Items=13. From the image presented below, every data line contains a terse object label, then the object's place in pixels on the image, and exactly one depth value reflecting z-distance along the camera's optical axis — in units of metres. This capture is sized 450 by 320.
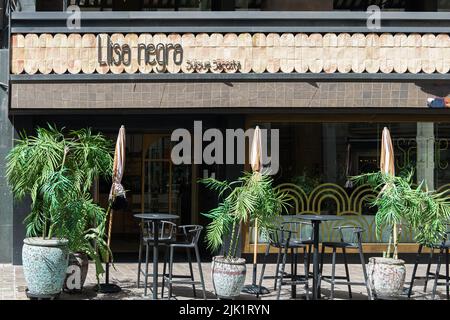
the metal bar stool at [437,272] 8.89
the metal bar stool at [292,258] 8.70
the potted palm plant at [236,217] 8.41
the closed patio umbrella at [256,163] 9.23
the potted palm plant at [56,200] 8.30
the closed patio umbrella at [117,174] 9.28
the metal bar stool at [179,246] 8.63
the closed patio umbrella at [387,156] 9.27
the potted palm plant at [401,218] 8.65
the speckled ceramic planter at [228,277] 8.39
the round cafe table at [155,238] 8.57
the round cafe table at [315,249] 8.59
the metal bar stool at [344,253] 8.60
